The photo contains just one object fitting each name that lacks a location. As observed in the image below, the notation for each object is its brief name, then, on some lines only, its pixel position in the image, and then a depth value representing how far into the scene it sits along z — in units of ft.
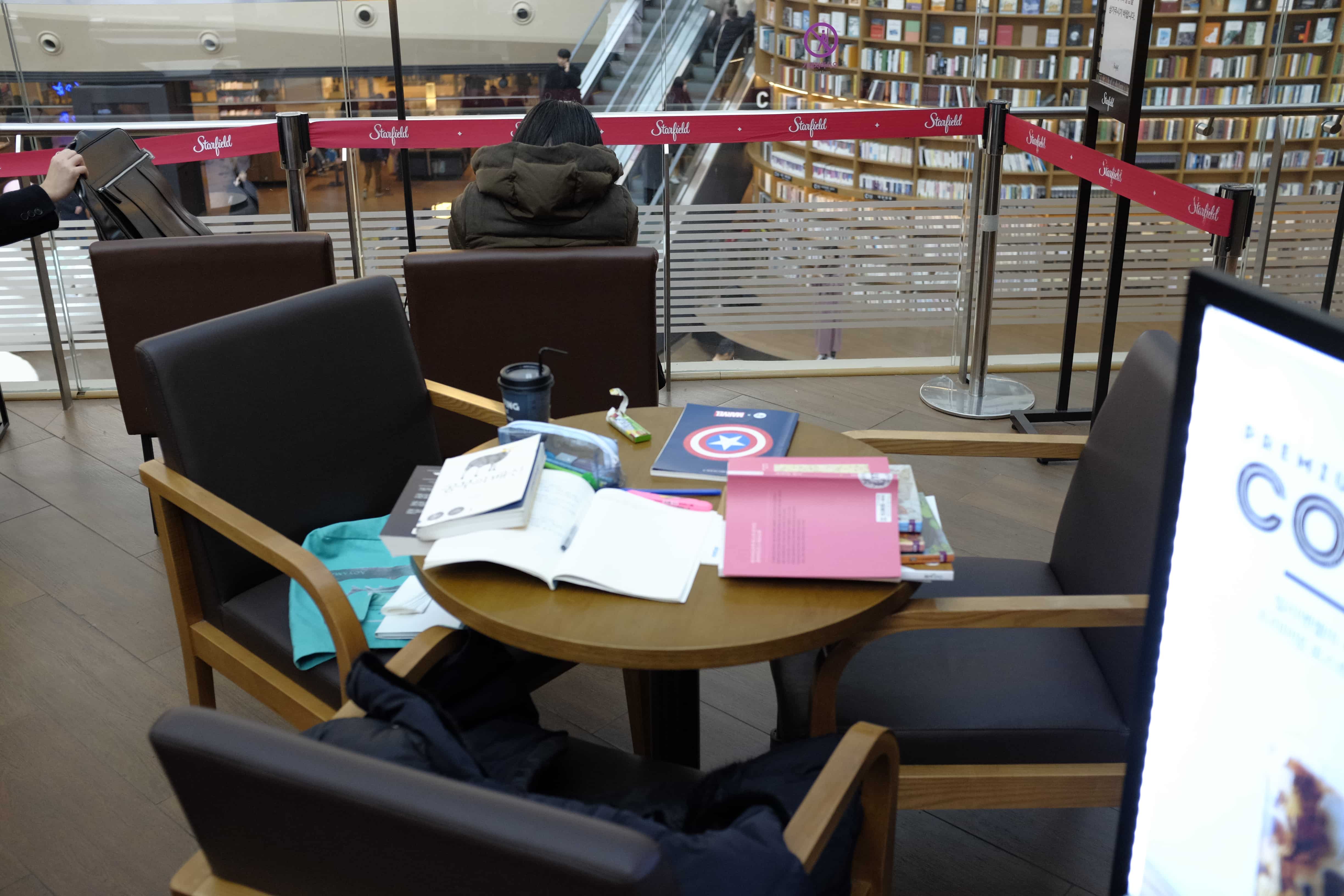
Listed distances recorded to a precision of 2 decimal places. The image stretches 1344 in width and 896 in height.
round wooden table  4.18
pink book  4.59
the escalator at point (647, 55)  16.16
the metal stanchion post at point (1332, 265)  13.61
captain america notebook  5.57
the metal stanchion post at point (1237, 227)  9.10
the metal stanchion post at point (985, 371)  11.75
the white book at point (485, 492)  4.71
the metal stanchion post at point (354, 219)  12.98
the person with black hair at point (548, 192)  8.51
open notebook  4.53
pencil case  5.21
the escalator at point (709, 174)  13.04
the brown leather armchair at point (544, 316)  8.40
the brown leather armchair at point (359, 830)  2.29
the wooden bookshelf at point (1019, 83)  14.90
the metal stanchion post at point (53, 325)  12.39
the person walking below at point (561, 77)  17.12
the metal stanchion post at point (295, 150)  11.66
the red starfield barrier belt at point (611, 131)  12.04
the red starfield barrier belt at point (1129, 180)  9.41
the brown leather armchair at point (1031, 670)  4.75
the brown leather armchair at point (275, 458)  5.55
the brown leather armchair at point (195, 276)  8.89
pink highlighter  5.14
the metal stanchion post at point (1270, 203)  11.44
